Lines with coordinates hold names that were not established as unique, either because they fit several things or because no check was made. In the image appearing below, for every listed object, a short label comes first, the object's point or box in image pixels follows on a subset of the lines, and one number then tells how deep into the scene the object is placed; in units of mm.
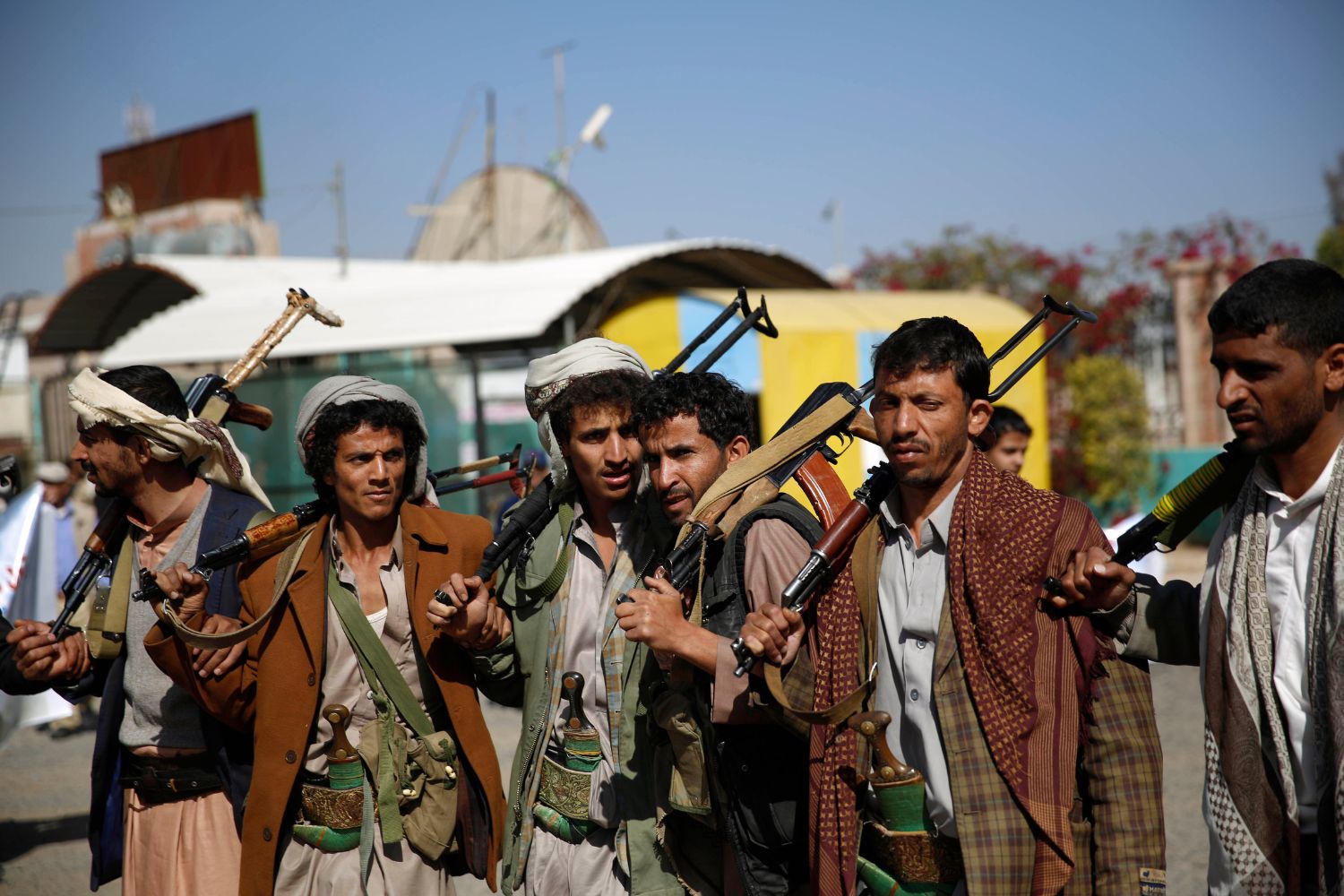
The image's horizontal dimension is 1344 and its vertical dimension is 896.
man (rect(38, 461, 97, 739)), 8867
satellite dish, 20562
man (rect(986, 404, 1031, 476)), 5312
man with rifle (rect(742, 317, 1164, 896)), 2404
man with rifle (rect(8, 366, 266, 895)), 3627
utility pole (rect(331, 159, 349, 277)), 20188
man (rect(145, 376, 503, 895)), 3326
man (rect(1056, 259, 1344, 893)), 2236
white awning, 13211
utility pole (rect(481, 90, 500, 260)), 21422
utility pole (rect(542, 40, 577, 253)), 20391
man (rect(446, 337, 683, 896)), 3209
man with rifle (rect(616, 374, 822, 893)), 2891
